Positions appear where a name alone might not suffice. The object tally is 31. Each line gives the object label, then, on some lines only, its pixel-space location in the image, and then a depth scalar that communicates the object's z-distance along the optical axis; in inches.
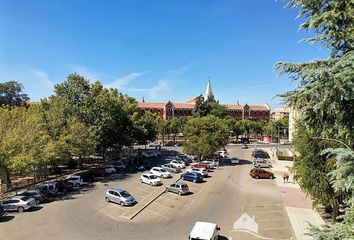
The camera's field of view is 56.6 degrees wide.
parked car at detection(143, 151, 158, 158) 2532.7
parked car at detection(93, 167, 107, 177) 1716.3
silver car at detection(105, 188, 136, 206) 1146.0
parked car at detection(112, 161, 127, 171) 1922.5
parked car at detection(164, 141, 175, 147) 3649.1
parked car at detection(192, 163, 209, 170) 1885.5
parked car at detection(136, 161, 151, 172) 1921.8
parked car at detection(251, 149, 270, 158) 2565.0
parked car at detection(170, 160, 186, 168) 1937.5
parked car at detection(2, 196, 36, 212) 1070.4
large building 5078.7
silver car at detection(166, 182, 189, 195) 1326.3
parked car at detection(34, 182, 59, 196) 1272.0
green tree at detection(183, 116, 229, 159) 2076.8
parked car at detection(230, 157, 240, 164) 2252.7
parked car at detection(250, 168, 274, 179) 1715.1
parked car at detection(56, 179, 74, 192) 1387.8
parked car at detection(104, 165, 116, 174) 1777.8
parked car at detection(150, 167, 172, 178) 1683.1
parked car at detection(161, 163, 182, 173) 1840.6
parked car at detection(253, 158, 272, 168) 2075.5
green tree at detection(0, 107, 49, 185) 1171.9
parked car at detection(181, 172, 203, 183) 1598.7
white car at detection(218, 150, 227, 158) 2522.4
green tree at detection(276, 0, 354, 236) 266.8
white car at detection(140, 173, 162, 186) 1503.4
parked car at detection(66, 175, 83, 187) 1464.4
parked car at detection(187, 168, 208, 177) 1716.0
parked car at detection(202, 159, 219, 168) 2078.7
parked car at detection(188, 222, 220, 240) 750.5
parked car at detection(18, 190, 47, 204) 1169.2
